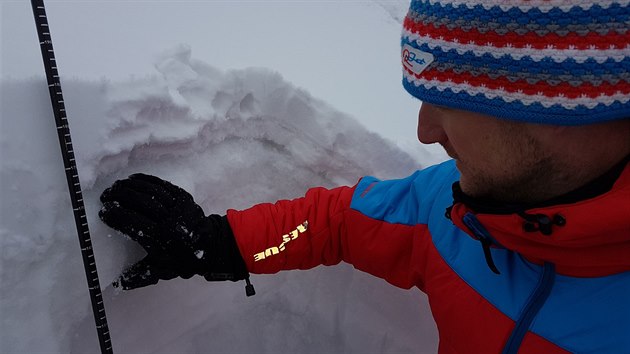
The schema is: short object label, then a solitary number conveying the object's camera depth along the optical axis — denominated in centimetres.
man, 96
